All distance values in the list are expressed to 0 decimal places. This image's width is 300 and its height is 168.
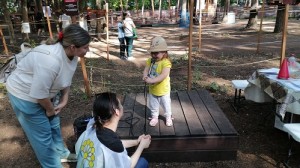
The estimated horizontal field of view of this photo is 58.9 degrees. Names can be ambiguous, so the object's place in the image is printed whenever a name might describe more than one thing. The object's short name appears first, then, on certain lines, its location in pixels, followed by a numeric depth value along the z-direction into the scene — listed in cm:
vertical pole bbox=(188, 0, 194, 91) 464
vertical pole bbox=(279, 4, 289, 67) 431
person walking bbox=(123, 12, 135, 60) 850
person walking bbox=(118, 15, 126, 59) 876
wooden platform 299
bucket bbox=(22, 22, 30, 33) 831
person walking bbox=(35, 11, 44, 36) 1589
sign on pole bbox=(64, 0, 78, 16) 430
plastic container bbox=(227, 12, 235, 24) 1636
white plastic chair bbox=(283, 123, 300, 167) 255
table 293
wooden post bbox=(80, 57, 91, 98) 460
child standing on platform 290
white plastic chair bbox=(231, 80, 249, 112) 421
